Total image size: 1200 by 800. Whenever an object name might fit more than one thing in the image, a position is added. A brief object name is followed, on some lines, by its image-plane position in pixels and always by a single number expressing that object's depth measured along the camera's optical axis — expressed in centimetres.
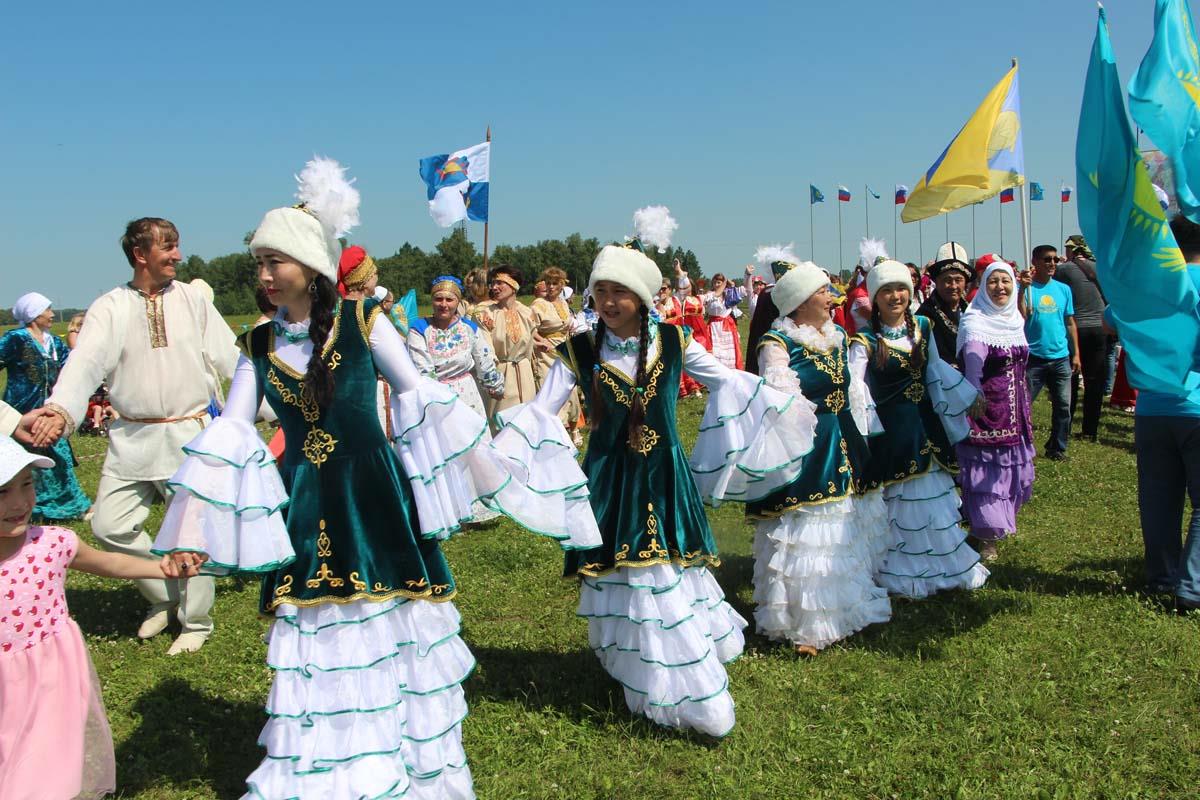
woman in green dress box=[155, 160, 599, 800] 325
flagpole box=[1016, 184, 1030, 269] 787
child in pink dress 300
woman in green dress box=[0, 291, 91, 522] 914
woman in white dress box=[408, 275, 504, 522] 800
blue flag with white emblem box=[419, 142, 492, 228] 1167
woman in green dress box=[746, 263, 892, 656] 514
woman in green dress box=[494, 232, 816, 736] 414
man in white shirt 516
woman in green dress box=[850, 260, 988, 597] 591
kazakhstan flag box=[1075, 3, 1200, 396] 435
